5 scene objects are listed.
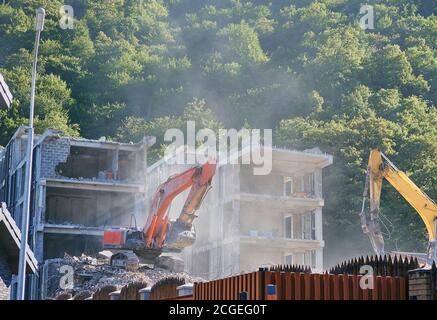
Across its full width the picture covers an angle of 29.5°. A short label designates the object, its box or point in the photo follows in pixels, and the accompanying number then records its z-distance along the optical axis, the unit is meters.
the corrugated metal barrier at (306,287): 17.11
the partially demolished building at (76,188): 49.53
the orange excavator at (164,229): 40.75
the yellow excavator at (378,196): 39.53
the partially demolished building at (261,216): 51.50
